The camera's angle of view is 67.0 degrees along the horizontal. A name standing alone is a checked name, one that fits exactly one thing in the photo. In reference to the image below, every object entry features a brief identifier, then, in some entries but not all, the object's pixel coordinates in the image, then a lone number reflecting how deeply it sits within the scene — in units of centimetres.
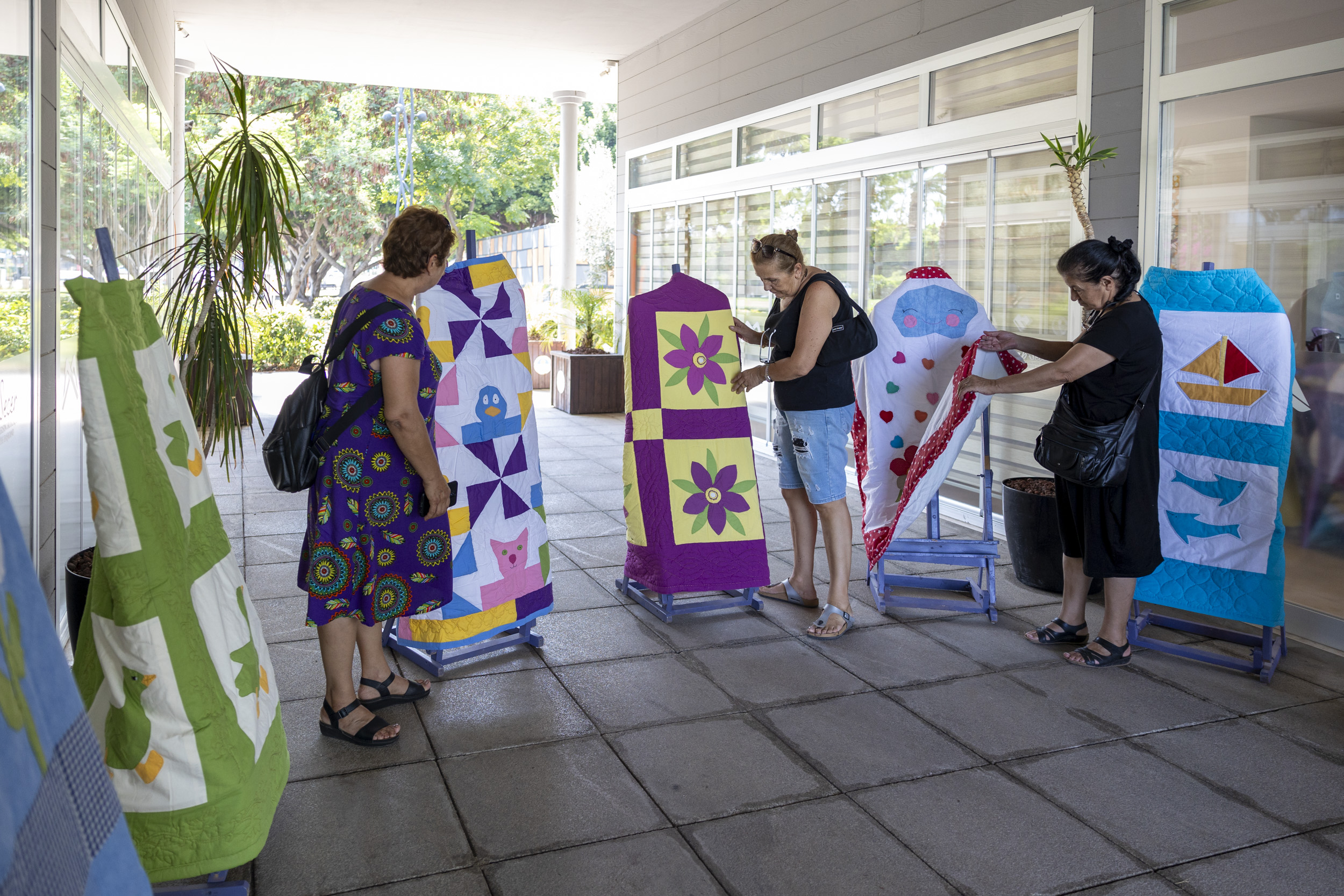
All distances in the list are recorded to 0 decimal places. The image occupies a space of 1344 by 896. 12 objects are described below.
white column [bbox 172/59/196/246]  1045
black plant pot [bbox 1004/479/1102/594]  427
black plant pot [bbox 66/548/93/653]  276
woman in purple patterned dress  251
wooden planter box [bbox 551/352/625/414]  978
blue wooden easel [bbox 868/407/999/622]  402
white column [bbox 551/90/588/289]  1171
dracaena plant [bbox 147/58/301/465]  369
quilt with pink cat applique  327
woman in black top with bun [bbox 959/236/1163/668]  327
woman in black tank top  364
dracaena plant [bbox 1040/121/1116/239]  407
